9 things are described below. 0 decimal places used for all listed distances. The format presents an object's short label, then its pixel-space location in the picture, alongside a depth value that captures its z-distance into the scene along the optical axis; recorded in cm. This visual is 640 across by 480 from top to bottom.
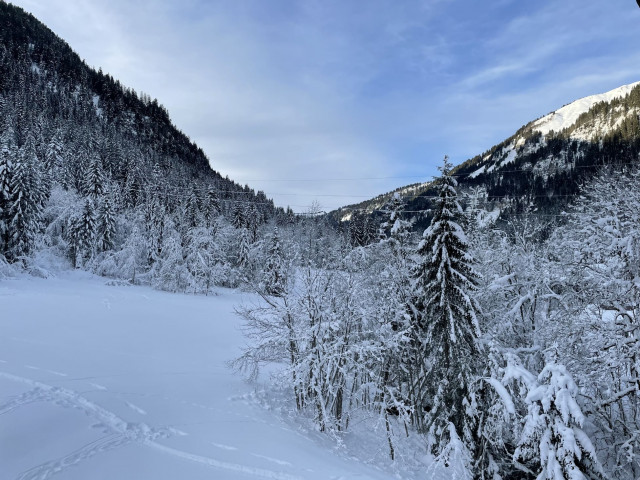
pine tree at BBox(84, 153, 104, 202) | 5006
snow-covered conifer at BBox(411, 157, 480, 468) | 1517
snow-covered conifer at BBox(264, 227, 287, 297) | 4415
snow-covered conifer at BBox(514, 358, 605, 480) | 771
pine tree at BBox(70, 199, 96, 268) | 4534
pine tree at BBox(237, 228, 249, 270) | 5608
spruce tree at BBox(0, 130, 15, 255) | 3691
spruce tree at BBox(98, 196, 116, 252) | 4812
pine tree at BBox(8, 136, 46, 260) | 3759
